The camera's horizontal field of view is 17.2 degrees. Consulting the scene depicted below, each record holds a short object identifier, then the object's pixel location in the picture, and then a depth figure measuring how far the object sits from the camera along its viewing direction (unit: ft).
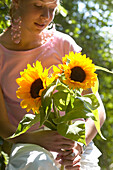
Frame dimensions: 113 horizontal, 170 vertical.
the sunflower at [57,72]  4.79
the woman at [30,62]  5.43
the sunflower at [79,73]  4.61
